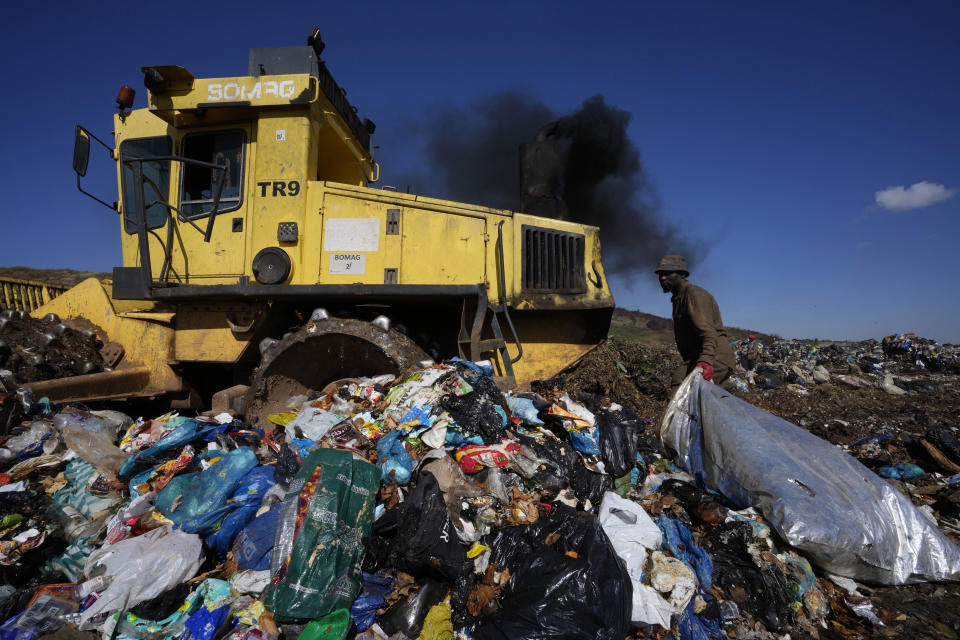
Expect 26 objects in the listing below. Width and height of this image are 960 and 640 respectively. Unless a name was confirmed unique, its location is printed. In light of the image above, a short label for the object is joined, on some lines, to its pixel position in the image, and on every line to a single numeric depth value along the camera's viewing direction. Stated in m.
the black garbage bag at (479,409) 3.01
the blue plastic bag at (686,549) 2.27
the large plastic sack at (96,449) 2.96
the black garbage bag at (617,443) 3.07
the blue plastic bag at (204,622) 1.98
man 3.53
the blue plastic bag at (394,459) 2.65
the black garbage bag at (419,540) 2.15
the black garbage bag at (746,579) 2.13
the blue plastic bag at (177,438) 2.89
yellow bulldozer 3.66
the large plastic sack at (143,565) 2.07
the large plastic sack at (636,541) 2.00
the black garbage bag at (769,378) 7.41
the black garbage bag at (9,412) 3.15
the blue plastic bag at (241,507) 2.43
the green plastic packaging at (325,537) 2.00
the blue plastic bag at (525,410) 3.29
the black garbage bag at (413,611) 2.03
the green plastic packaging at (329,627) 1.91
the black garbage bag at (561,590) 1.80
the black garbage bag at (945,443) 3.79
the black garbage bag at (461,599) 2.06
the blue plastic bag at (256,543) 2.25
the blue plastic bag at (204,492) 2.48
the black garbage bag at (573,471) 2.82
